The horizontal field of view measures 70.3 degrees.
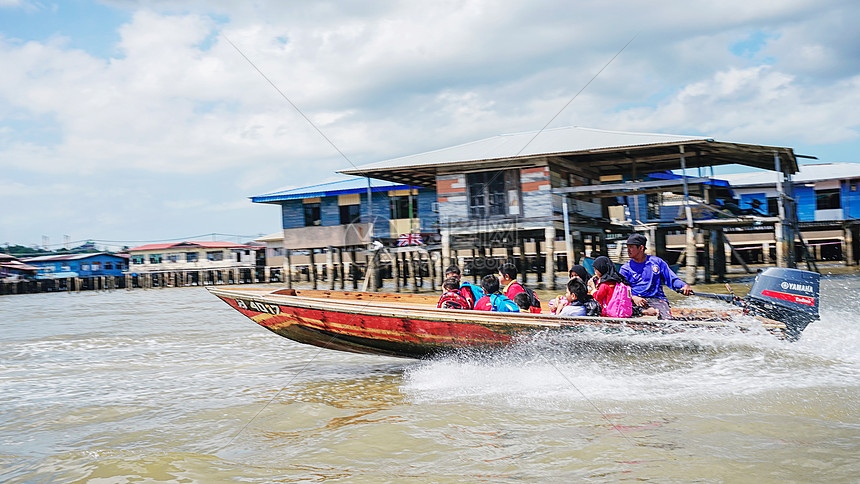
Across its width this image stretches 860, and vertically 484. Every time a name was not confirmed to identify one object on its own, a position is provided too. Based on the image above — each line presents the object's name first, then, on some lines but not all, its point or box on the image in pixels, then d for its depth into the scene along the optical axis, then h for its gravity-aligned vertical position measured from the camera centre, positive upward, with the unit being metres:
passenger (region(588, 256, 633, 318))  6.42 -0.44
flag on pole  22.16 +0.80
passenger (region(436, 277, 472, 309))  7.20 -0.45
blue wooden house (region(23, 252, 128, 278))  45.06 +1.08
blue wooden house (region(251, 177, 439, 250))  25.86 +2.27
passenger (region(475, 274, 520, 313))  6.95 -0.50
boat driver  6.72 -0.32
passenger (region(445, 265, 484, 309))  7.43 -0.40
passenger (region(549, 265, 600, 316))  6.94 -0.31
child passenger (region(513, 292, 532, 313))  7.15 -0.54
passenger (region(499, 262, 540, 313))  7.37 -0.37
